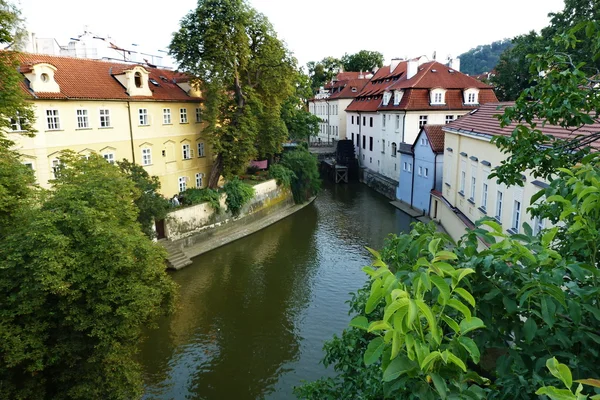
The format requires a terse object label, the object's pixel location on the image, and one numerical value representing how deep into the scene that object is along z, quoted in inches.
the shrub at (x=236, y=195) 957.8
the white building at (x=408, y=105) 1211.2
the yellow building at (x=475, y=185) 515.2
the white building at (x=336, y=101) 1948.8
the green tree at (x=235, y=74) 910.4
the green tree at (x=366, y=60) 2527.1
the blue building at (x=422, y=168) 940.0
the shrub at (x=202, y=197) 895.7
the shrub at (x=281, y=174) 1132.5
